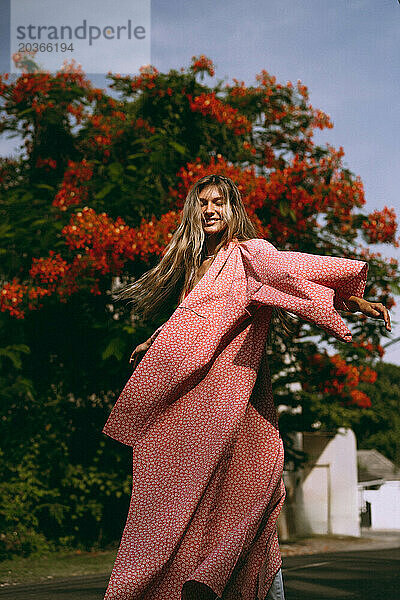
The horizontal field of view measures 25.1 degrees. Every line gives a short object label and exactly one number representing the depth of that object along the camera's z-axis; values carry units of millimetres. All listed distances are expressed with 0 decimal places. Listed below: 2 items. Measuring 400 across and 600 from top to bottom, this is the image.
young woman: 3381
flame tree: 9477
